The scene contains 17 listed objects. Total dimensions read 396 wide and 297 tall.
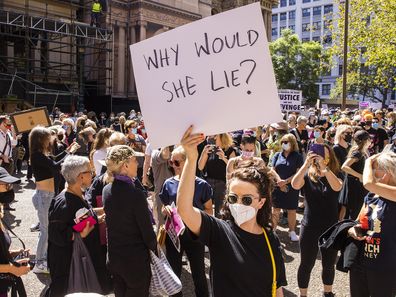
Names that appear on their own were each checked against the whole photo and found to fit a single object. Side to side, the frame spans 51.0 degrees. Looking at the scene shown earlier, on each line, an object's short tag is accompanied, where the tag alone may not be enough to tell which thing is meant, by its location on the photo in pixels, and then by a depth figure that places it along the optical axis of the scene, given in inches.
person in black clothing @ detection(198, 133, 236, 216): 262.7
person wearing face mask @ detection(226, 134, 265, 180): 250.7
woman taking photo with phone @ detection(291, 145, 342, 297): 172.9
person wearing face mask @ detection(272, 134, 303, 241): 261.7
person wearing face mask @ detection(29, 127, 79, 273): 214.8
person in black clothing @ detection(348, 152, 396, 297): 127.0
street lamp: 694.9
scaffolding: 827.4
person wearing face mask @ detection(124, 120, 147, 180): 346.3
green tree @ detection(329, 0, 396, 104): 778.2
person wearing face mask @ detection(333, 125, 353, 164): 275.4
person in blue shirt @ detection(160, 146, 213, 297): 173.6
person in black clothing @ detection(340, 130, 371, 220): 231.3
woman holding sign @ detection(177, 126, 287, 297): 92.8
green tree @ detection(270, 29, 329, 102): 1893.5
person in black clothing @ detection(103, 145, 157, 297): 138.8
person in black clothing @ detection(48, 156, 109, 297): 144.6
